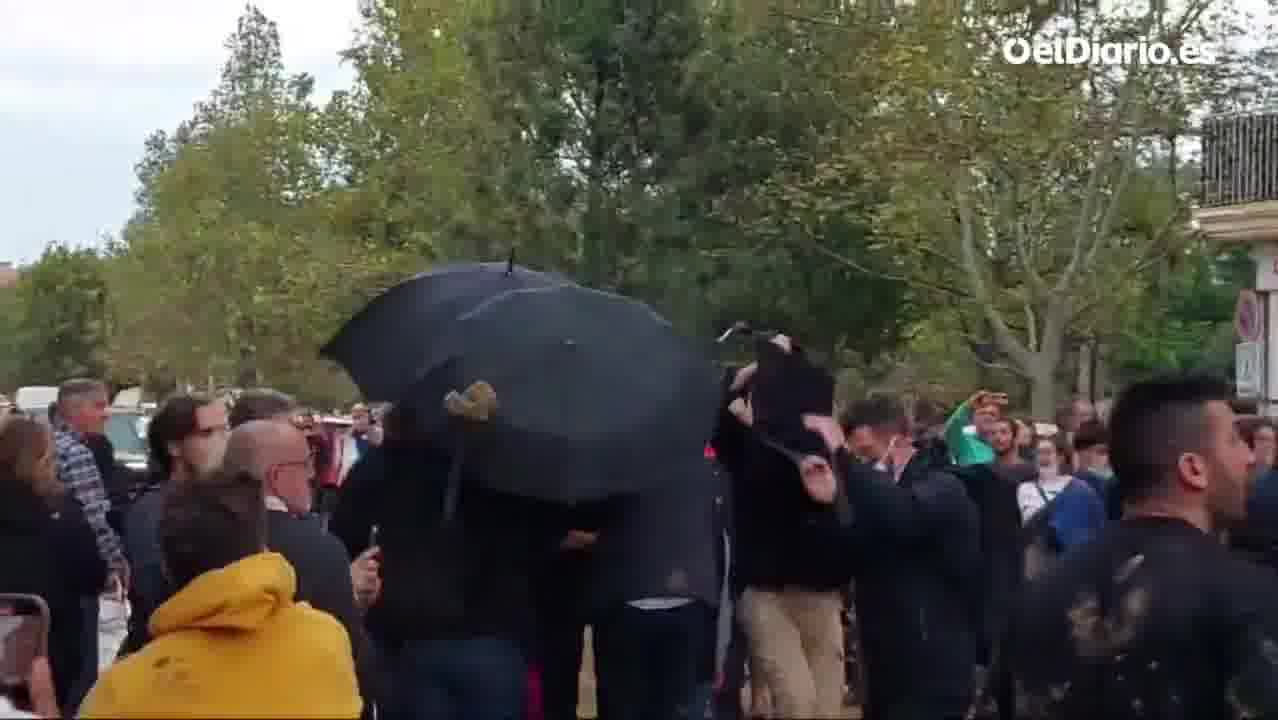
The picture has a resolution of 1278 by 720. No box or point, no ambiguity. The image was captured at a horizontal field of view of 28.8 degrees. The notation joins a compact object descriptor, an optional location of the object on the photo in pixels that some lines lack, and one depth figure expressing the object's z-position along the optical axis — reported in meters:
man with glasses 6.50
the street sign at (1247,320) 20.00
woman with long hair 8.80
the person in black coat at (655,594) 8.16
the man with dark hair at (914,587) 9.79
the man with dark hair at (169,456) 8.12
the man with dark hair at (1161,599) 4.91
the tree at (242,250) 55.31
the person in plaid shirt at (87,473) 10.05
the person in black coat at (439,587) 7.84
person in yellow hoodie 4.60
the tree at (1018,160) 34.16
